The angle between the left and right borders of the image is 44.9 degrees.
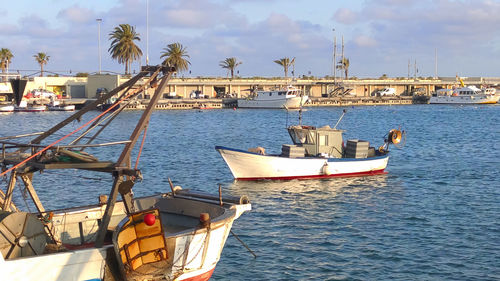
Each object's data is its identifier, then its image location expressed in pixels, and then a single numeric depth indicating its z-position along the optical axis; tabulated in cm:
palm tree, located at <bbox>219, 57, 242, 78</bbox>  15712
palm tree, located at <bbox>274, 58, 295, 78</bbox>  16000
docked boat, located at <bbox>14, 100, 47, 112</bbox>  11051
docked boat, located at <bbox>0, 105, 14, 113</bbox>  10594
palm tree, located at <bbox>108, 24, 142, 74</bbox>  12825
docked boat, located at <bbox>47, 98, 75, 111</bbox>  11105
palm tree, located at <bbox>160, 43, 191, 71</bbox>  13638
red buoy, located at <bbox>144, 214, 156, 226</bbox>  1302
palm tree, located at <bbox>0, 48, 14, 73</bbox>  13488
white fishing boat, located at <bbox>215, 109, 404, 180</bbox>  3262
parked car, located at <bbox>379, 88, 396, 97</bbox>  15234
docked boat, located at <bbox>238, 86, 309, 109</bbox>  11985
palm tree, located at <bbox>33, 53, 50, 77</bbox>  14750
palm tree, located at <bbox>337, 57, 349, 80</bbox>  17028
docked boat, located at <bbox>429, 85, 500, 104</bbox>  14000
